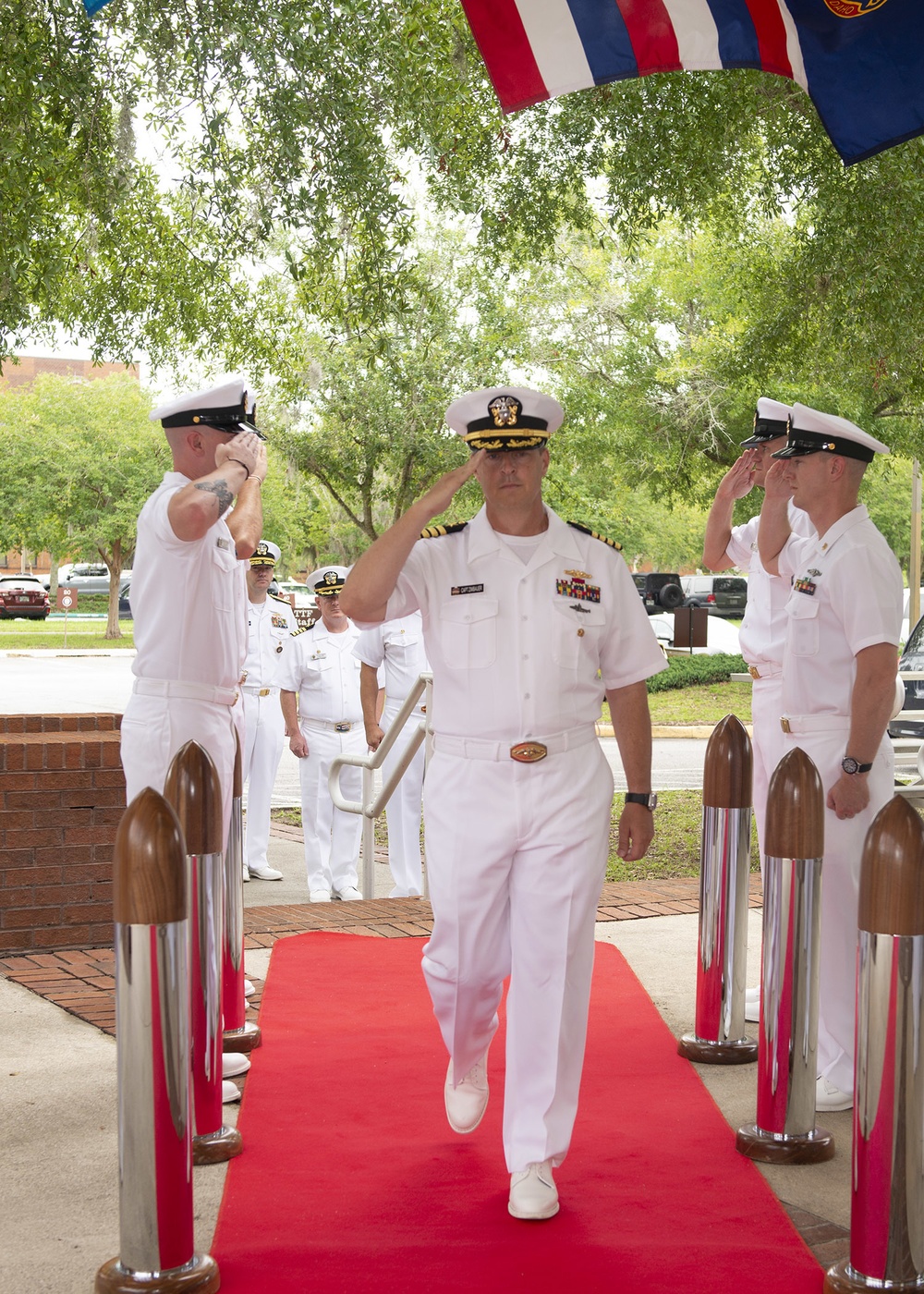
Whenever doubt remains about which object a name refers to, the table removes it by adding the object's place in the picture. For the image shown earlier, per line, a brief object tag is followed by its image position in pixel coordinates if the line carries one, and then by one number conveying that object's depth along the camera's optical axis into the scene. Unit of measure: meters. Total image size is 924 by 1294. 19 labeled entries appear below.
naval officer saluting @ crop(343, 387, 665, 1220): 3.80
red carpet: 3.35
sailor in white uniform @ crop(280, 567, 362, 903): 9.28
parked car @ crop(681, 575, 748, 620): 47.17
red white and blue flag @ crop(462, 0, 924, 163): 5.55
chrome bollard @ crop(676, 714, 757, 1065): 4.99
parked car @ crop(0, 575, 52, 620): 49.31
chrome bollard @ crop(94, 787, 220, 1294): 3.01
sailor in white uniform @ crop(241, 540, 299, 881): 9.70
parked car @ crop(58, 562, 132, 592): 56.03
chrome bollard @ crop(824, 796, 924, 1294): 3.13
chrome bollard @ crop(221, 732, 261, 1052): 5.00
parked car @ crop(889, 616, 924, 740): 11.06
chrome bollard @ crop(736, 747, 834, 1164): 3.99
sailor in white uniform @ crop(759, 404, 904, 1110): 4.55
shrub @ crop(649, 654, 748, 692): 25.88
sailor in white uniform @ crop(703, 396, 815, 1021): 5.29
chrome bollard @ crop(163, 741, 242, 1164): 4.15
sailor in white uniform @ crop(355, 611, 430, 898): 8.59
